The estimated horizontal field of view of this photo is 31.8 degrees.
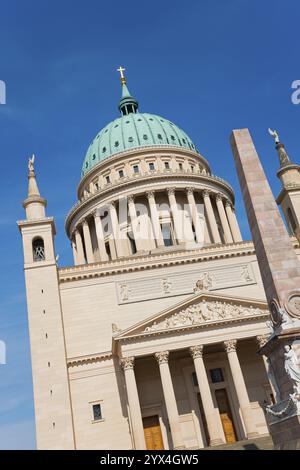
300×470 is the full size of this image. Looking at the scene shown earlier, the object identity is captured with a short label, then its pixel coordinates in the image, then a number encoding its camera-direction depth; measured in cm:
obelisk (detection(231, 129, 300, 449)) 1535
